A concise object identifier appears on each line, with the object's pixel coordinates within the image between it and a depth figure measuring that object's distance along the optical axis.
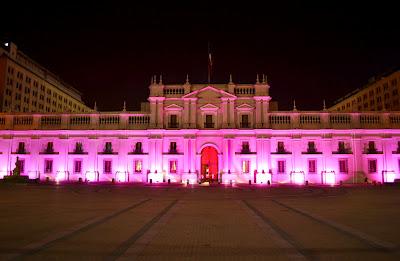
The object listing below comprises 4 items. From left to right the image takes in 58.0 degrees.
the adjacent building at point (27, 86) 72.19
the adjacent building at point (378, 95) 77.12
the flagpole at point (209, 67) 54.48
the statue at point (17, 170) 48.43
